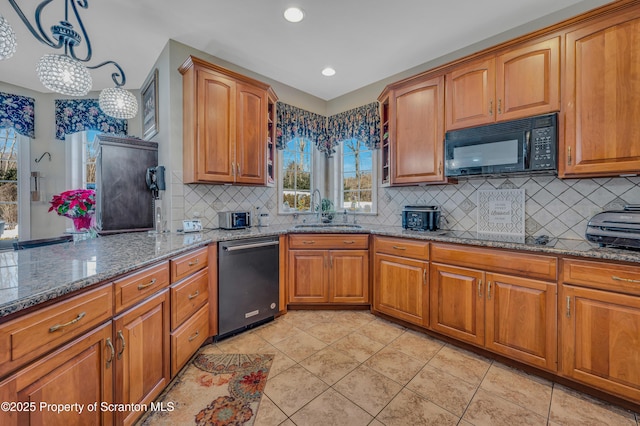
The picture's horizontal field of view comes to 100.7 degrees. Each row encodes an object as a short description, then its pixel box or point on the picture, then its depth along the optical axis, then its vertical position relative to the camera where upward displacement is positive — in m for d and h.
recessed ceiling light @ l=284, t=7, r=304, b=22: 2.14 +1.62
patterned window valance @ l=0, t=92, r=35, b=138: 3.07 +1.14
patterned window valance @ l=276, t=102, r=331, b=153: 3.38 +1.14
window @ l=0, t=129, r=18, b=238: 3.22 +0.35
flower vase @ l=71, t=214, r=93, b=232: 2.44 -0.11
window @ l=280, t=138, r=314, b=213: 3.64 +0.50
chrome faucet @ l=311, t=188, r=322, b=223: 3.60 +0.09
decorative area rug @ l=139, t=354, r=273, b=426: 1.49 -1.16
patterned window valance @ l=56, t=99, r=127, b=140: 3.36 +1.18
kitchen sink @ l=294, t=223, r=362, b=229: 3.34 -0.19
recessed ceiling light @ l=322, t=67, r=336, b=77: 3.12 +1.66
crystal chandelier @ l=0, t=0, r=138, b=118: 1.52 +0.83
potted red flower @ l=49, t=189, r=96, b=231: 2.26 +0.03
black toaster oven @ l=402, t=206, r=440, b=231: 2.64 -0.08
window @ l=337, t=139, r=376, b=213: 3.64 +0.46
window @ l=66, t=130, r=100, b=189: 3.47 +0.67
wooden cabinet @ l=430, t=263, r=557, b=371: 1.79 -0.77
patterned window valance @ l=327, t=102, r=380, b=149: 3.34 +1.14
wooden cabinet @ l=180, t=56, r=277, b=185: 2.47 +0.84
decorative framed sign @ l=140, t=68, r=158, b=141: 2.79 +1.17
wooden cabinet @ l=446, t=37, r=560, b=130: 1.98 +1.02
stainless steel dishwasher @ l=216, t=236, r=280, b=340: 2.29 -0.67
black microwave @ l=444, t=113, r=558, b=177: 1.97 +0.51
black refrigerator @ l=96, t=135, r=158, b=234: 2.46 +0.24
